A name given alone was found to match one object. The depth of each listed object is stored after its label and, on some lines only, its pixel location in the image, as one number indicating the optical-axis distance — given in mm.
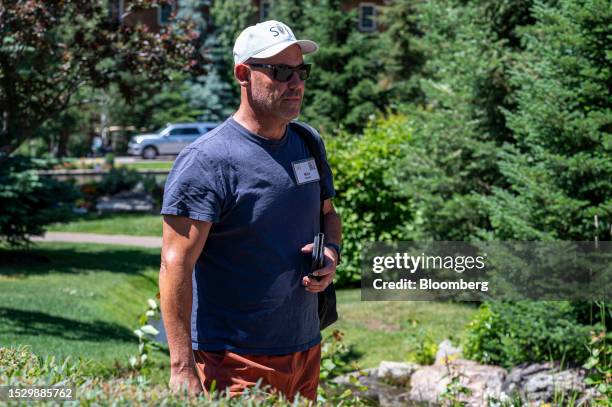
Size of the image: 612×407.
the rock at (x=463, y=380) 7887
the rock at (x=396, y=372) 9234
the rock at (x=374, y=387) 8578
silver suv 42469
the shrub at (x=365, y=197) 14320
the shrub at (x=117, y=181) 25078
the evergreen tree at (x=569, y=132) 7707
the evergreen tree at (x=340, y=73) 25594
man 3371
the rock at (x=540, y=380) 7211
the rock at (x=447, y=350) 9062
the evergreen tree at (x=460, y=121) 11312
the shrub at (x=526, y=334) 7441
